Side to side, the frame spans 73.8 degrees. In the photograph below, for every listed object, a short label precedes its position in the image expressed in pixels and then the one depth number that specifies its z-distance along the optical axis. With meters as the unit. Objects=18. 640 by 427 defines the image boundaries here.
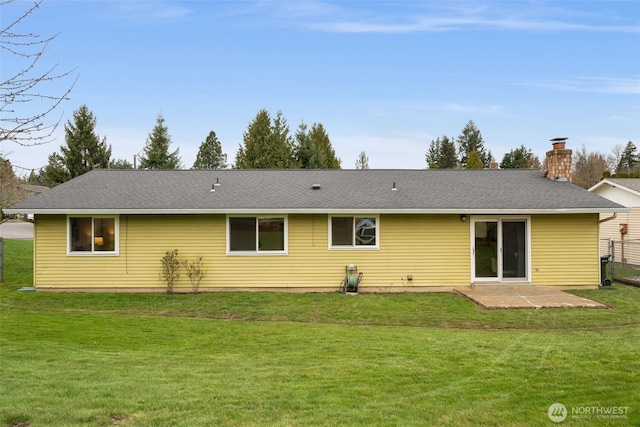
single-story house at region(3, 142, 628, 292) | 12.30
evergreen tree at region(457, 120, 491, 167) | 59.59
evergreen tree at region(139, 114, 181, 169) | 36.78
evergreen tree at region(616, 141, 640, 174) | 56.59
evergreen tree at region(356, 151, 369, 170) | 52.50
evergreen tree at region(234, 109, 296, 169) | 34.91
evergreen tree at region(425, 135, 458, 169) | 57.12
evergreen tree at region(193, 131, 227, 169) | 46.56
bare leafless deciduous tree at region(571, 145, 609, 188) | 51.48
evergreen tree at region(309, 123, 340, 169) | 39.61
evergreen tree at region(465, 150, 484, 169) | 44.19
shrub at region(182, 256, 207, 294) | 12.38
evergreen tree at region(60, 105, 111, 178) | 35.34
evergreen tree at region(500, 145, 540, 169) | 53.48
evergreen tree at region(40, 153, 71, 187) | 34.34
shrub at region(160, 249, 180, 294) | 12.29
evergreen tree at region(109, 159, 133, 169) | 38.99
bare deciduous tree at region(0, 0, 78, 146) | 2.95
